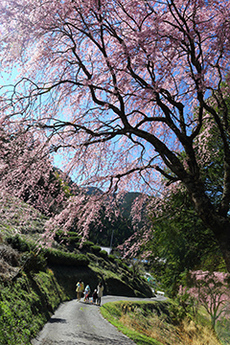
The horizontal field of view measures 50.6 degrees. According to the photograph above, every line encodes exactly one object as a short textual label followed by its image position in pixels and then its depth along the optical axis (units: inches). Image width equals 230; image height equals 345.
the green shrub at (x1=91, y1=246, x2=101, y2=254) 1197.3
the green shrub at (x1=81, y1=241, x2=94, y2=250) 1171.9
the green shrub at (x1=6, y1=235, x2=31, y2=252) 464.8
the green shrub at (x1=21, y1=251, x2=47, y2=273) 371.2
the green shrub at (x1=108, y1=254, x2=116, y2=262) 1261.1
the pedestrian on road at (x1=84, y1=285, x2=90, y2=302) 634.4
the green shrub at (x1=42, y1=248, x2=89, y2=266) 697.7
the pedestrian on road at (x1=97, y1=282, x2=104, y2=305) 599.0
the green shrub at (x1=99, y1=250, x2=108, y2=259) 1216.2
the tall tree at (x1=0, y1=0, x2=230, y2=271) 169.8
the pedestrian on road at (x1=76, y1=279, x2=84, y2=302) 621.3
